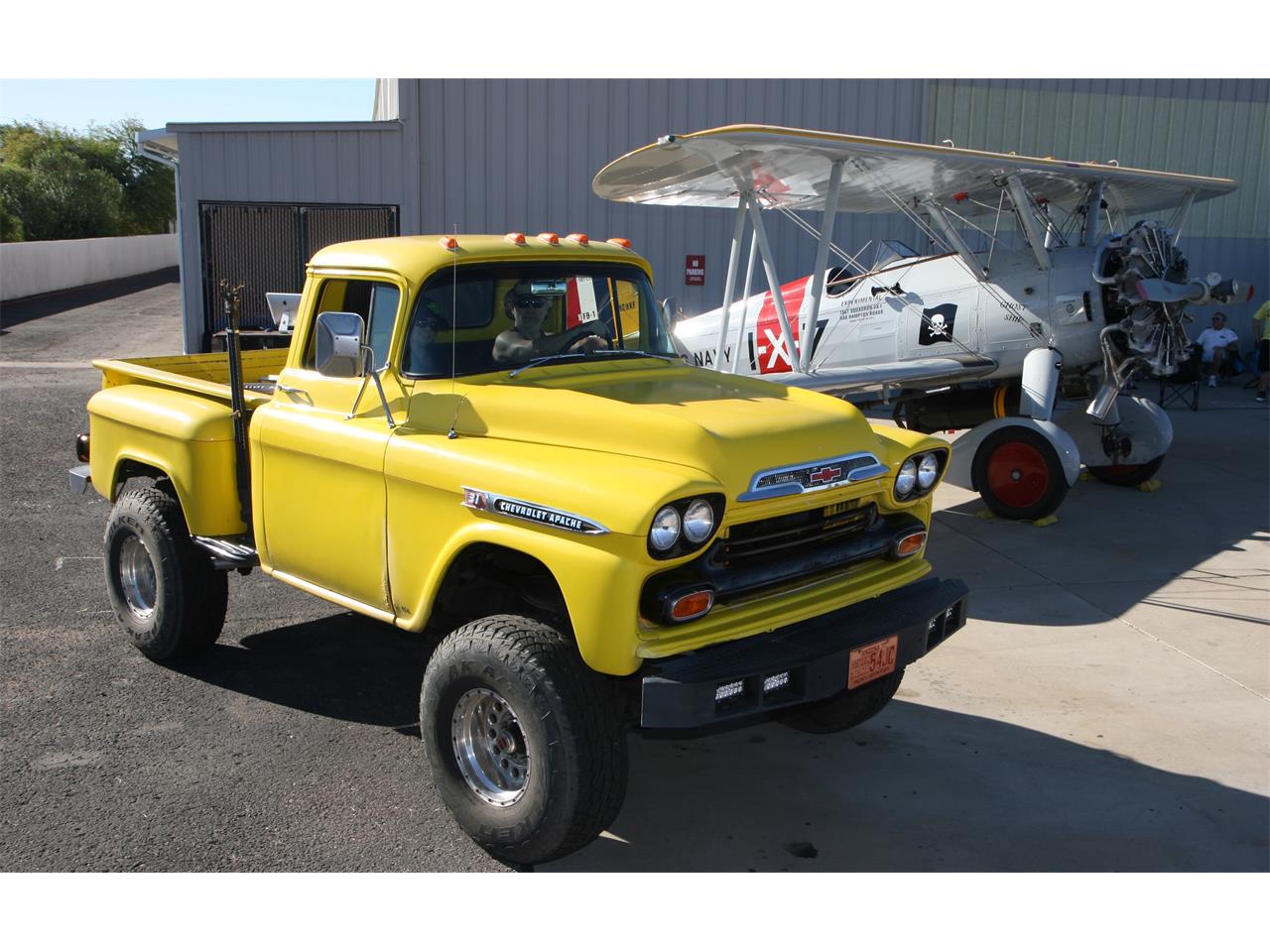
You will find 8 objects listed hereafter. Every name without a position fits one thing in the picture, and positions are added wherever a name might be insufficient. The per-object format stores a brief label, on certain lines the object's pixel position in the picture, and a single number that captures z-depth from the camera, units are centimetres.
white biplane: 918
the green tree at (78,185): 3944
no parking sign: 1628
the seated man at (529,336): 482
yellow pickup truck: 375
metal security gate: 1454
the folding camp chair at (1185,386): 1571
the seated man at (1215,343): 1716
